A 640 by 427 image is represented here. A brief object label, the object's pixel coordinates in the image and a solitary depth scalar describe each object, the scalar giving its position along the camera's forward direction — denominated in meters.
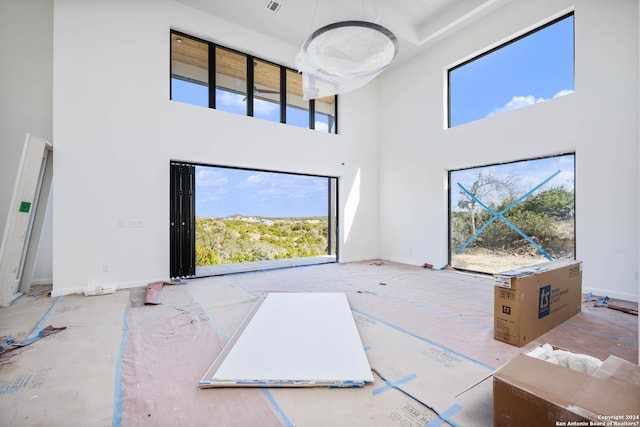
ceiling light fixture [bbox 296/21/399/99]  2.57
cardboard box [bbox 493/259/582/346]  2.24
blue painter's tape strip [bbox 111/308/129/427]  1.42
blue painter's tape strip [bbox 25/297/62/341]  2.42
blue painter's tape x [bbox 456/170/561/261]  4.34
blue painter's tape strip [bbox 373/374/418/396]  1.66
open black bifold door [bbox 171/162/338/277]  6.90
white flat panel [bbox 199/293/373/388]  1.70
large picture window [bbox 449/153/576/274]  4.15
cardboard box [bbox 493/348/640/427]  0.97
